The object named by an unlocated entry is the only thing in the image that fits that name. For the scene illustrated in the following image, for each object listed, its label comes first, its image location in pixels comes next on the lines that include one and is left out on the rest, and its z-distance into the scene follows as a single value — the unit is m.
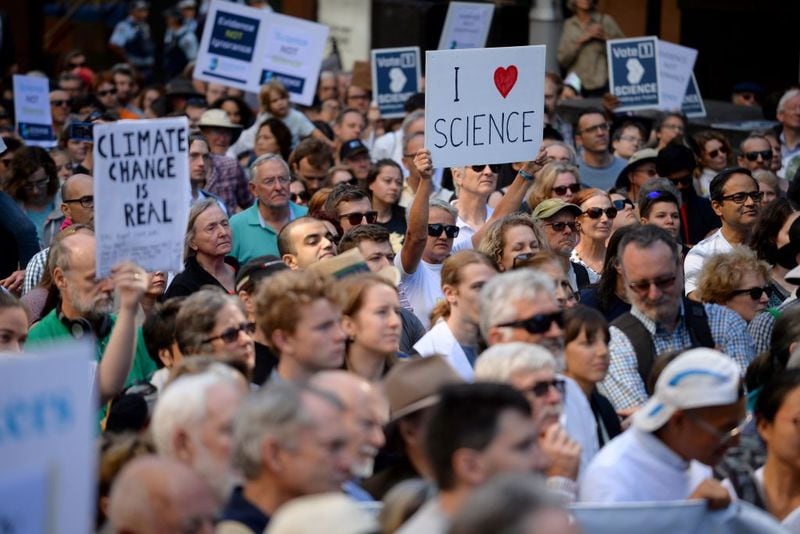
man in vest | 14.84
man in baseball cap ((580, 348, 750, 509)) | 11.10
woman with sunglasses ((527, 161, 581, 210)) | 21.16
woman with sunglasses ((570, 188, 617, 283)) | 19.87
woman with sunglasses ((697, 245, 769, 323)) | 17.23
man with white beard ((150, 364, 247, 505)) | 10.27
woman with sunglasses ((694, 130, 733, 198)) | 26.98
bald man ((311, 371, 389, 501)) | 10.12
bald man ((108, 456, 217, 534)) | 8.80
